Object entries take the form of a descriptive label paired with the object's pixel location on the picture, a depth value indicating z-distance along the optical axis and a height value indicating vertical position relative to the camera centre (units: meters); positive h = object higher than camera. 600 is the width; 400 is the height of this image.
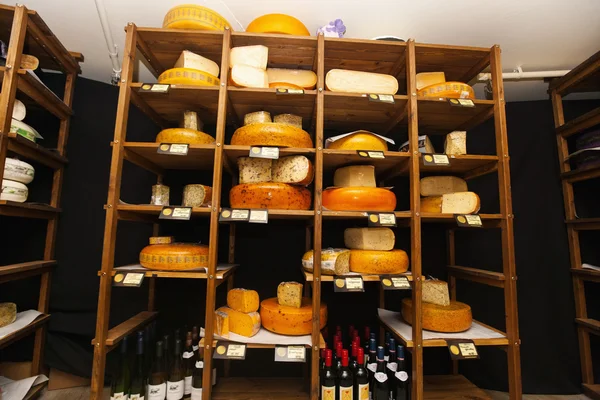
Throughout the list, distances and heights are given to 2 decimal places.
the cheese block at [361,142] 1.77 +0.54
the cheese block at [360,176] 1.80 +0.34
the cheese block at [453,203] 1.73 +0.19
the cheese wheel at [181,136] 1.74 +0.54
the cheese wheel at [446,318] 1.68 -0.47
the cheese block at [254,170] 1.73 +0.35
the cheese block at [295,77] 1.88 +0.96
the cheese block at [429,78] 1.95 +1.01
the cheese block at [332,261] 1.63 -0.16
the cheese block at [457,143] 1.85 +0.56
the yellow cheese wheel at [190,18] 1.67 +1.18
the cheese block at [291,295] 1.71 -0.36
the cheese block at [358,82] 1.82 +0.91
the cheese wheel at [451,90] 1.82 +0.87
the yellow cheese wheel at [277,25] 1.74 +1.20
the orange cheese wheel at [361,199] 1.70 +0.19
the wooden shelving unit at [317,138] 1.60 +0.52
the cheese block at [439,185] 1.92 +0.31
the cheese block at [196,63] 1.77 +0.99
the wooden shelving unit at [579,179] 2.08 +0.43
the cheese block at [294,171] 1.70 +0.35
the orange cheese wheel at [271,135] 1.66 +0.53
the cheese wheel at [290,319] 1.64 -0.48
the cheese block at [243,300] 1.68 -0.40
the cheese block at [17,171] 1.72 +0.32
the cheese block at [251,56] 1.77 +1.03
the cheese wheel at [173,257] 1.62 -0.16
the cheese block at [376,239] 1.74 -0.03
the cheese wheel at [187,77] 1.72 +0.87
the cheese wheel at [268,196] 1.65 +0.19
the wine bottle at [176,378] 1.71 -0.87
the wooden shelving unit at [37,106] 1.66 +0.67
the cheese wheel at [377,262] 1.67 -0.16
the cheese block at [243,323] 1.63 -0.51
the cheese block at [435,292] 1.78 -0.35
